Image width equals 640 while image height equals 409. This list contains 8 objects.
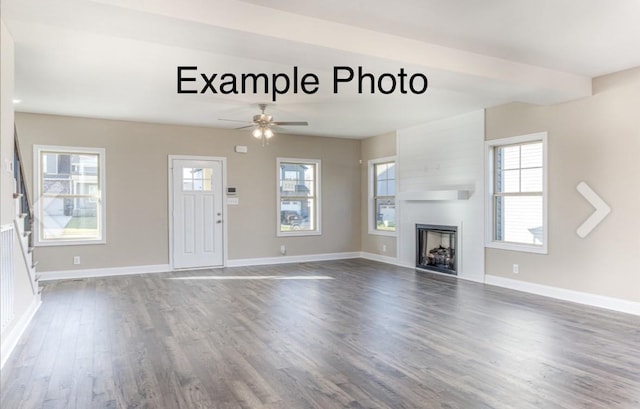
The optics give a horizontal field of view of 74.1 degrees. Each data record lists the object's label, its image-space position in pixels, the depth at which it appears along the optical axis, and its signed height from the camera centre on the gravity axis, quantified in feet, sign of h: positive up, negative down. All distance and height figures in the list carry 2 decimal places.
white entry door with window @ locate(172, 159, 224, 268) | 24.20 -0.73
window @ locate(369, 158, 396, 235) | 27.35 +0.26
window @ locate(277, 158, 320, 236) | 27.40 +0.21
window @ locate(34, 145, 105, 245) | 21.27 +0.30
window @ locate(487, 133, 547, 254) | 17.99 +0.29
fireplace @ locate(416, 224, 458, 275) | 22.13 -2.65
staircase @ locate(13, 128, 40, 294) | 13.35 -0.54
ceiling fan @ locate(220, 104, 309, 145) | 18.99 +3.47
